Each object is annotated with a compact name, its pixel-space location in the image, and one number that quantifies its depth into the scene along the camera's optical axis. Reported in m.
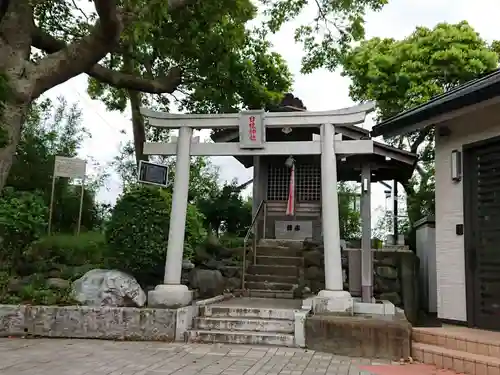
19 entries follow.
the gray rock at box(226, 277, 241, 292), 10.75
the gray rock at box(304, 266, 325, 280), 10.95
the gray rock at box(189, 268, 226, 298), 10.09
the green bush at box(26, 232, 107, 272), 9.20
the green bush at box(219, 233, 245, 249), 11.96
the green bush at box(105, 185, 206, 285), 8.24
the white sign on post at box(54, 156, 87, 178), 10.02
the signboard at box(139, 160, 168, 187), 8.02
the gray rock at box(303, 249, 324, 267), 11.10
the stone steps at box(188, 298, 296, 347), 6.95
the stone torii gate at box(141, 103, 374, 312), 7.40
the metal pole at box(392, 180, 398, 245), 13.63
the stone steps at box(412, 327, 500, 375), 5.33
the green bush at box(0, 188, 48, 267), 8.43
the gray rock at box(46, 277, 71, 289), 7.95
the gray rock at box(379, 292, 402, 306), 10.55
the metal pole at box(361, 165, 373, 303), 8.42
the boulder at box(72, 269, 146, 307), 7.59
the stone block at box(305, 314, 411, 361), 6.30
